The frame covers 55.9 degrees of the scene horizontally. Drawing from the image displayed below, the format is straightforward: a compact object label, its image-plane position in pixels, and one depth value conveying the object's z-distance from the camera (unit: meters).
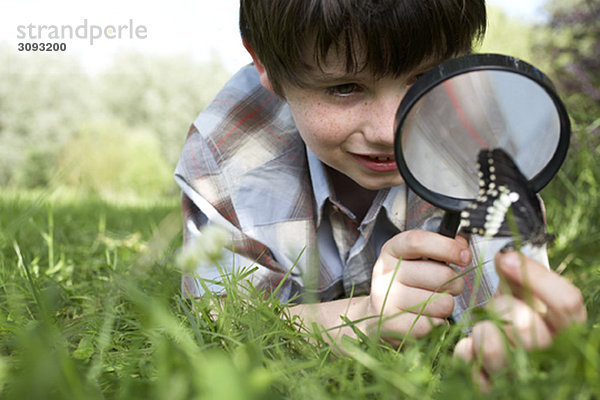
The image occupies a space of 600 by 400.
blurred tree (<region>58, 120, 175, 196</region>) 16.98
